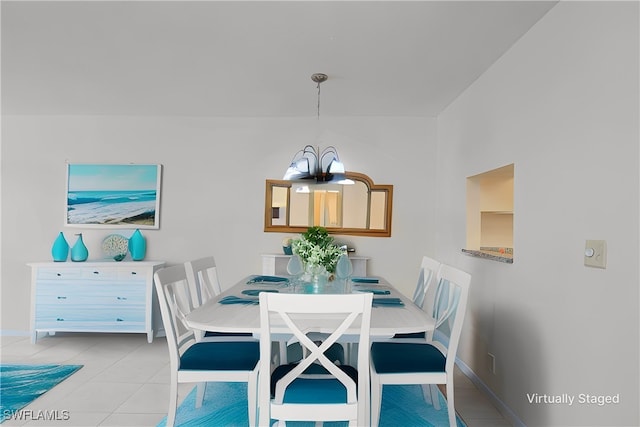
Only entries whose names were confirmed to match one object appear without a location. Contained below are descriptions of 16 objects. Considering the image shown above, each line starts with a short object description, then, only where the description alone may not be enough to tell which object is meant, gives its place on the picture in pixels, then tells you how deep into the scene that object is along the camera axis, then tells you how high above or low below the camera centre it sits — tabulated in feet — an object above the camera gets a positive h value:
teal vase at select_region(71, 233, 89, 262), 14.28 -1.16
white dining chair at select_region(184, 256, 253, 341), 9.33 -1.46
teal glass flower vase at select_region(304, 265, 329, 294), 8.77 -1.09
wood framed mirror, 14.52 +0.49
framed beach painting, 14.83 +0.79
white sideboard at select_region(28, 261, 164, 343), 13.65 -2.65
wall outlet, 9.38 -3.01
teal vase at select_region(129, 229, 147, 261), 14.38 -0.92
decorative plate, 14.75 -0.98
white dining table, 6.27 -1.51
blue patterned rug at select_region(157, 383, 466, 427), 8.46 -3.94
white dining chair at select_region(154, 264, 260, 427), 7.22 -2.44
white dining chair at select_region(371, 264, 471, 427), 7.16 -2.37
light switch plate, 5.70 -0.31
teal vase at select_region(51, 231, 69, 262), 14.20 -1.07
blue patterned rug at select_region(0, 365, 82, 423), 9.12 -4.04
